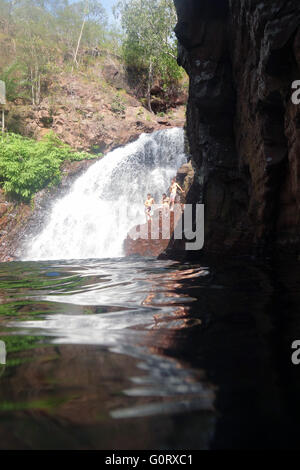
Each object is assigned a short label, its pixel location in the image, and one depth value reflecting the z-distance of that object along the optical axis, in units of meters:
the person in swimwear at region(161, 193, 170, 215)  9.92
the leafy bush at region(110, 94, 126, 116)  22.05
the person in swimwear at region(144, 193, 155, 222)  12.12
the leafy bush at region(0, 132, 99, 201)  15.33
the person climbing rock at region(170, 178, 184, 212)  11.18
